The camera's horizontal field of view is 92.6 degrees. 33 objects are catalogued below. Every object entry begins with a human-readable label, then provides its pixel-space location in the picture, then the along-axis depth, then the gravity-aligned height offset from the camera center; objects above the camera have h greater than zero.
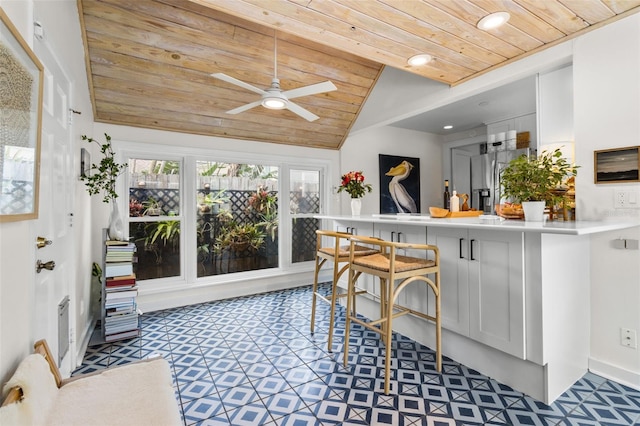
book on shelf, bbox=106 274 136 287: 2.69 -0.57
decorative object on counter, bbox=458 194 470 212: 3.05 +0.09
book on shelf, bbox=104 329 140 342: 2.64 -1.05
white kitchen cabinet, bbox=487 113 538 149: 4.12 +1.22
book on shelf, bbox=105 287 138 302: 2.67 -0.69
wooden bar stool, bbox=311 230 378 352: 2.41 -0.35
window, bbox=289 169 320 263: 4.53 +0.07
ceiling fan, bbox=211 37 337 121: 2.41 +0.97
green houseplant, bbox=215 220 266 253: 4.09 -0.31
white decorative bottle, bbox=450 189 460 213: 2.94 +0.10
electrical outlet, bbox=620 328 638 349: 1.93 -0.80
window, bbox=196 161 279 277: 3.93 -0.03
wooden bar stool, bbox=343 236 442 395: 1.92 -0.39
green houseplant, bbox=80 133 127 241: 2.60 +0.24
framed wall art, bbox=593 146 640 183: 1.93 +0.31
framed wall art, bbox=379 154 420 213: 4.99 +0.50
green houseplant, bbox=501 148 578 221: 1.98 +0.23
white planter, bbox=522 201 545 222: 1.98 +0.02
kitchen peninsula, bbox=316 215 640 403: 1.77 -0.55
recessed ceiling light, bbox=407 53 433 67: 2.43 +1.25
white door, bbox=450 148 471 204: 5.30 +0.76
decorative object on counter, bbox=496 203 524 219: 2.35 +0.01
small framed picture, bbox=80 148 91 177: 2.51 +0.46
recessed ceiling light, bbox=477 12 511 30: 1.89 +1.22
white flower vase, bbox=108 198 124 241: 2.82 -0.09
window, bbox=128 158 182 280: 3.51 +0.00
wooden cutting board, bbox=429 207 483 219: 2.82 -0.01
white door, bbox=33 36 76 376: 1.51 +0.04
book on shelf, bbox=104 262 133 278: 2.69 -0.47
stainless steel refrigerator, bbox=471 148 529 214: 4.11 +0.56
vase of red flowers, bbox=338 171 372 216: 3.31 +0.32
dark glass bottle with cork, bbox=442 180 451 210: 3.21 +0.15
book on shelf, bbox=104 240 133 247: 2.72 -0.24
